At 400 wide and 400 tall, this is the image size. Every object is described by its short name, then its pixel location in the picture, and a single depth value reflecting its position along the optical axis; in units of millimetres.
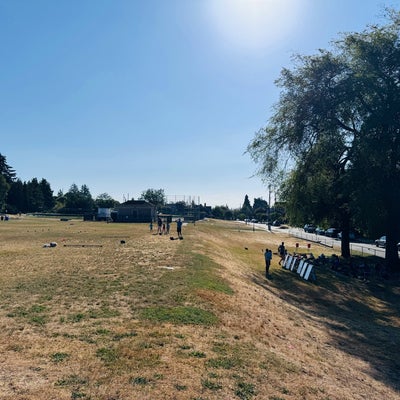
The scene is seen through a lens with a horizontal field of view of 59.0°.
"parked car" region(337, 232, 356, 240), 57188
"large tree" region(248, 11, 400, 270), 25438
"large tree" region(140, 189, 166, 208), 154712
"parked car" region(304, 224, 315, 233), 77050
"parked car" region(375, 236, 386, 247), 47462
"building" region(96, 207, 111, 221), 77812
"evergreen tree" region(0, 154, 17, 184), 121906
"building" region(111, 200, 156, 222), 74188
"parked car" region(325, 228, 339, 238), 62094
